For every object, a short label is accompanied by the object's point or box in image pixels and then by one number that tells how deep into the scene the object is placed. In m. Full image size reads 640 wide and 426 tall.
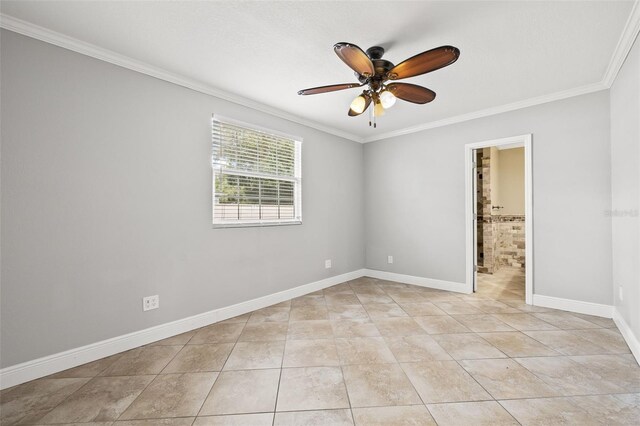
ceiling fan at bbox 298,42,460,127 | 1.77
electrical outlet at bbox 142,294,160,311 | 2.49
